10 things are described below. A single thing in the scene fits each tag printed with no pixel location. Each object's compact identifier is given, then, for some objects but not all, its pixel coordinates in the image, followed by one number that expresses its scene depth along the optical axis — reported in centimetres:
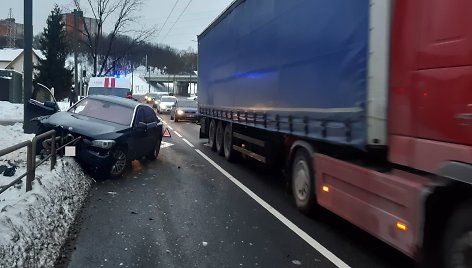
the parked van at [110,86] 2522
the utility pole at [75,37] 3322
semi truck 374
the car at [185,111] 3073
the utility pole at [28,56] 1559
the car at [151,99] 6296
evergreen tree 4547
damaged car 946
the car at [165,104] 4312
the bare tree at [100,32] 4028
